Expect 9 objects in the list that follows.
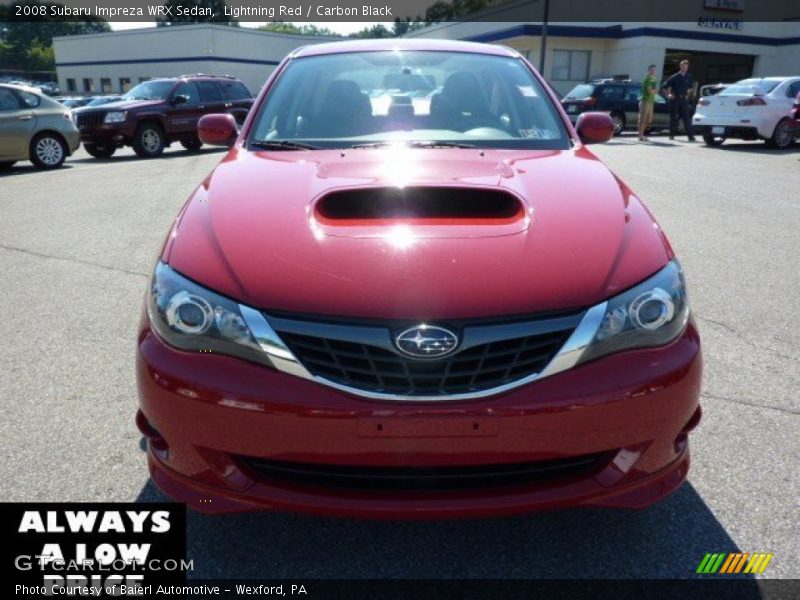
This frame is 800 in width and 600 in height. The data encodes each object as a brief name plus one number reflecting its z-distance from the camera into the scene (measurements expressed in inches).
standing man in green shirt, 637.3
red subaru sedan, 65.2
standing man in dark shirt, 651.5
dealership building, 1268.5
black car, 737.6
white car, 563.8
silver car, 435.5
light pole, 1070.4
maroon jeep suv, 533.0
